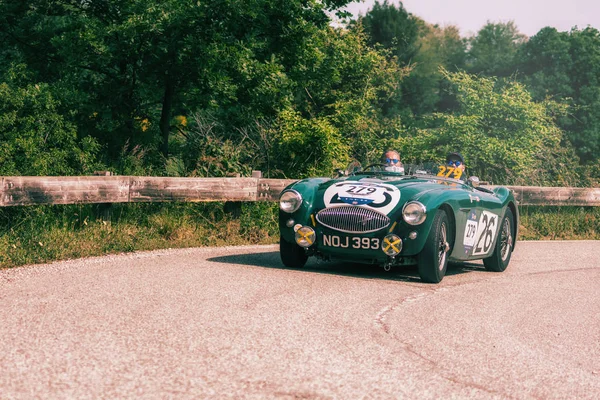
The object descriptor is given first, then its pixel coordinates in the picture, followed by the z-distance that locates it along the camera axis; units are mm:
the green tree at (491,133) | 27052
